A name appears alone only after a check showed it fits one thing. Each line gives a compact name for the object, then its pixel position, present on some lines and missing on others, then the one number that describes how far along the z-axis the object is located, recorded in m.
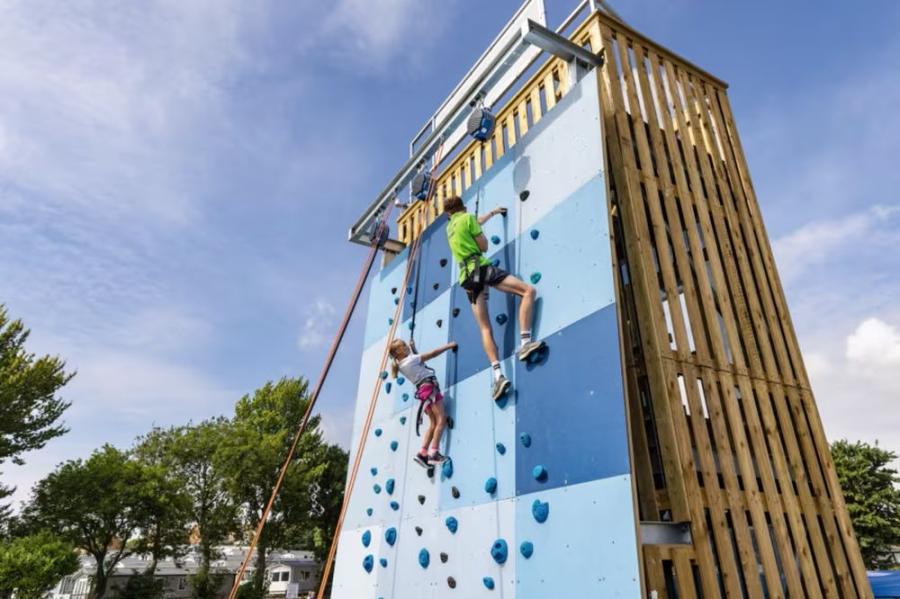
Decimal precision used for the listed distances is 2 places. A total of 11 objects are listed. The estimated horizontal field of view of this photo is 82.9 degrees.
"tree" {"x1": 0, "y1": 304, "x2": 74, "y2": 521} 14.71
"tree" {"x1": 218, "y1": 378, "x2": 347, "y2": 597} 19.97
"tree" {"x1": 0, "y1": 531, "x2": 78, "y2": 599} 11.84
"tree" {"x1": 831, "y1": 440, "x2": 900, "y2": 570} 17.17
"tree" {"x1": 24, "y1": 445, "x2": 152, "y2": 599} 16.64
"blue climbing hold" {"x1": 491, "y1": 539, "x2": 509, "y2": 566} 3.49
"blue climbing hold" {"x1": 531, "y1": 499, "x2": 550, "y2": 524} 3.29
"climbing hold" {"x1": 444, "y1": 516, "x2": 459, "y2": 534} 4.10
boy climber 3.99
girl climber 4.54
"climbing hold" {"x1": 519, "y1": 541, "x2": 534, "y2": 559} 3.30
